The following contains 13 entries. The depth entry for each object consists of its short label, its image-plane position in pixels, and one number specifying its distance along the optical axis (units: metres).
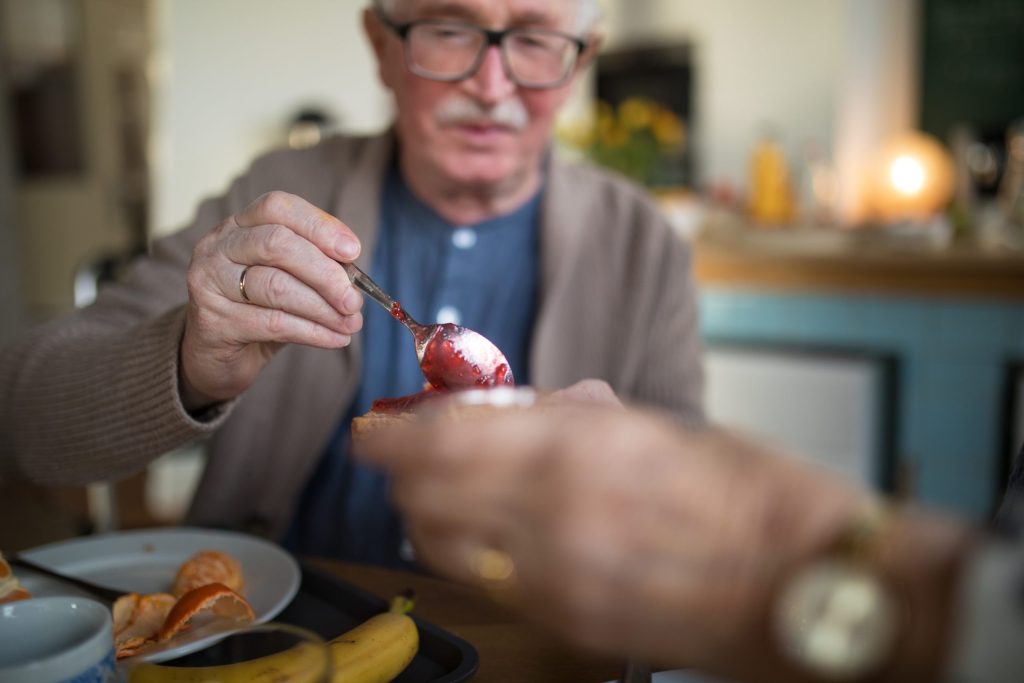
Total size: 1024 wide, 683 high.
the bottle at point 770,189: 3.47
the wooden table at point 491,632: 0.72
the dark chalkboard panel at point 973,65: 3.58
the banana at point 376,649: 0.65
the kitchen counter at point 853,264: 2.13
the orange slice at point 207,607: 0.71
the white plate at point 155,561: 0.82
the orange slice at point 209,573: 0.82
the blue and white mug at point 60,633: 0.55
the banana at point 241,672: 0.58
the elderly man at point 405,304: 1.03
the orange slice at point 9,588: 0.74
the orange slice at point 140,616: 0.74
